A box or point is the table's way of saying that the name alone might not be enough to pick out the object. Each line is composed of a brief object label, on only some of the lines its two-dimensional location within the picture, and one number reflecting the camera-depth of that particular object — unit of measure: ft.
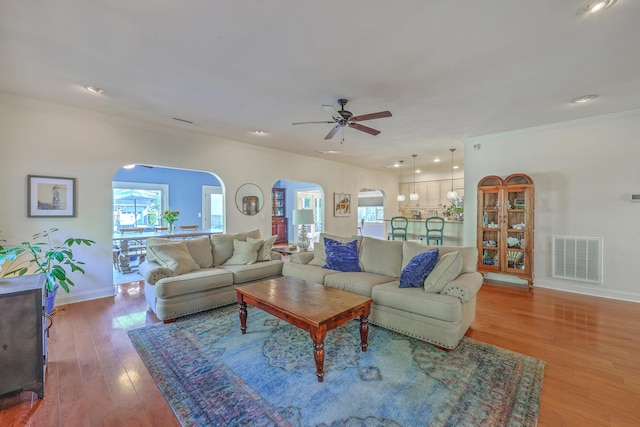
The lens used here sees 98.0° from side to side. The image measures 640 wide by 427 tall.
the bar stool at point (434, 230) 20.14
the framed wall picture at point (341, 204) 25.77
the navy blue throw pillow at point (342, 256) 12.17
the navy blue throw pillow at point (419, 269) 9.45
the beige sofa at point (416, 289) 8.24
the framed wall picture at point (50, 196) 11.66
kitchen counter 20.26
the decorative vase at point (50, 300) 9.47
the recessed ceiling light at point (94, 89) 10.19
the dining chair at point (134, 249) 18.23
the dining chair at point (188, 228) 23.02
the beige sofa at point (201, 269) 10.38
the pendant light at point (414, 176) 22.84
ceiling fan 9.84
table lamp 16.67
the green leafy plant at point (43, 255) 9.36
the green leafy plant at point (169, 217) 19.71
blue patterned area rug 5.71
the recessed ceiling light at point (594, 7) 5.99
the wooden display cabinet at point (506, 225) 14.62
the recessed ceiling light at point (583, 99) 11.01
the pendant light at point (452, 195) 22.08
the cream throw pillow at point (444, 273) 8.95
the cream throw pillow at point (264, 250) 14.23
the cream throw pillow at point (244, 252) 13.52
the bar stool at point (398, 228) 22.25
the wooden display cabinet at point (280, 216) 32.48
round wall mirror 18.51
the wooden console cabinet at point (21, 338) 6.05
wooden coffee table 6.93
